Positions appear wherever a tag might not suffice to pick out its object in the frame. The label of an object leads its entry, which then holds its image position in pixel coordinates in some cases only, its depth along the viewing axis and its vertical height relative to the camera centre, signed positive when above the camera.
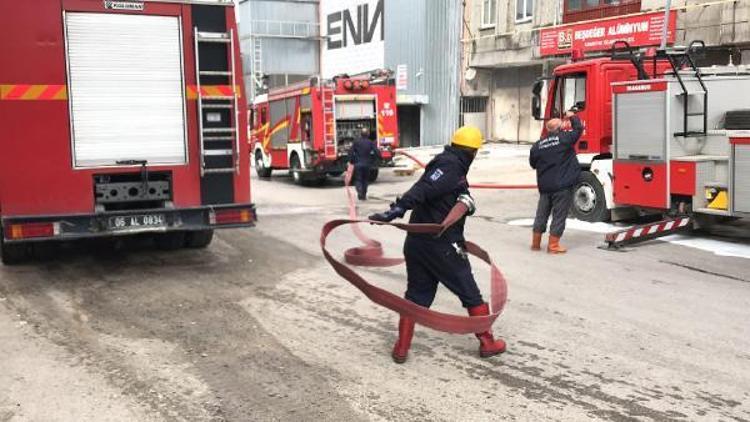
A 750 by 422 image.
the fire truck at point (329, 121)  19.09 +0.53
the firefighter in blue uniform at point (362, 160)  15.88 -0.45
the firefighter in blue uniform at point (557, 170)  9.01 -0.41
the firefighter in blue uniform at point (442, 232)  4.91 -0.64
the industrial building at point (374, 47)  31.97 +4.52
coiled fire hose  4.89 -1.15
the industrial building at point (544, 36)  19.88 +3.14
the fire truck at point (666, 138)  9.49 -0.05
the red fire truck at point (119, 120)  7.07 +0.25
